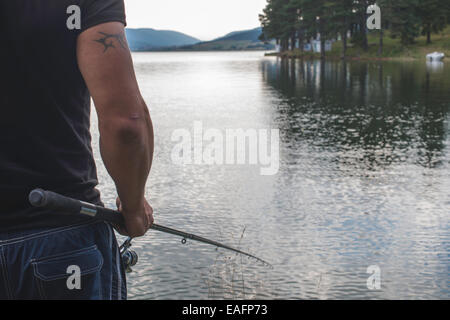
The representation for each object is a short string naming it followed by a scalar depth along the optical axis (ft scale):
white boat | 221.25
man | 7.03
